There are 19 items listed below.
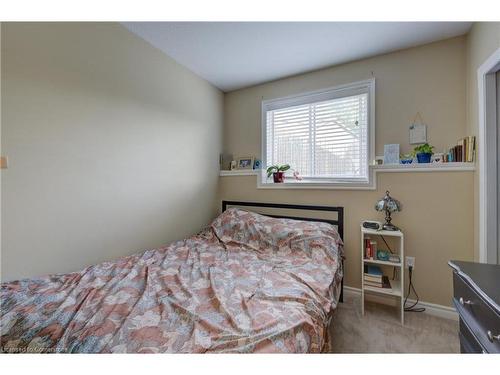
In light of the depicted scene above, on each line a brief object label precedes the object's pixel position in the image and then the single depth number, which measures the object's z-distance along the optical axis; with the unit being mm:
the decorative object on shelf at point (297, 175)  2625
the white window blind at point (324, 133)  2252
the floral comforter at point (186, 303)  816
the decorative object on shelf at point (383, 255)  1853
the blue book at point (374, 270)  1889
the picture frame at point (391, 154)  2014
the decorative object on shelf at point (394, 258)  1798
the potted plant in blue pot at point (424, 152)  1845
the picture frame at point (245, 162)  2848
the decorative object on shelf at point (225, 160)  3003
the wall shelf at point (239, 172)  2740
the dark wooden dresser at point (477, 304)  659
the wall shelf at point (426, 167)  1726
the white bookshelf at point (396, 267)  1734
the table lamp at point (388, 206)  1870
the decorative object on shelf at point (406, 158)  1943
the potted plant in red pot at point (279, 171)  2557
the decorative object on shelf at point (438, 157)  1846
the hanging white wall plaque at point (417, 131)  1928
